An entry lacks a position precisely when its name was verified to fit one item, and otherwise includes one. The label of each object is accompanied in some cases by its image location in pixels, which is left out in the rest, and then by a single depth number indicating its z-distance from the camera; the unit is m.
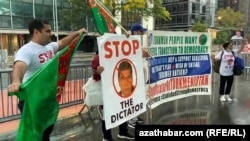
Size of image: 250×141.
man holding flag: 3.36
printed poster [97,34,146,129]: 4.13
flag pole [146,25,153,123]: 5.85
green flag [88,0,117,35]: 4.06
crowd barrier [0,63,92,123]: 7.20
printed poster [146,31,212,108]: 6.07
